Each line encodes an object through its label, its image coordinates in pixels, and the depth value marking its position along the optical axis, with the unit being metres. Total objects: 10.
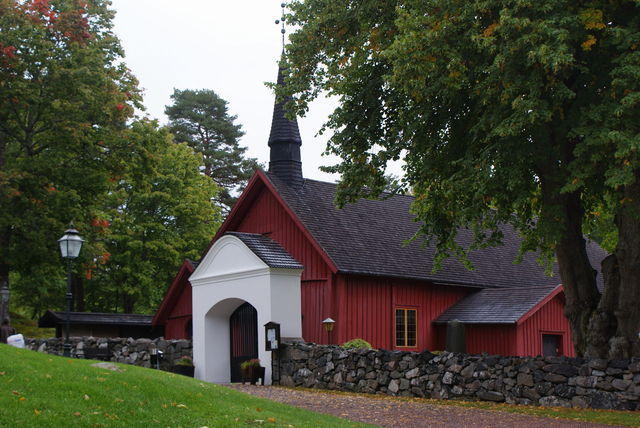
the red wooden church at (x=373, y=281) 23.91
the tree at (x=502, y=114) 13.47
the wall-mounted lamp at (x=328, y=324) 22.75
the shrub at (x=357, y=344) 21.34
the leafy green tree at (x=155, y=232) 39.72
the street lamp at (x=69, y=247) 19.20
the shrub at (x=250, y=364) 22.20
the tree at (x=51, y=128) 25.95
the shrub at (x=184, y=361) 24.97
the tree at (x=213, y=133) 57.97
